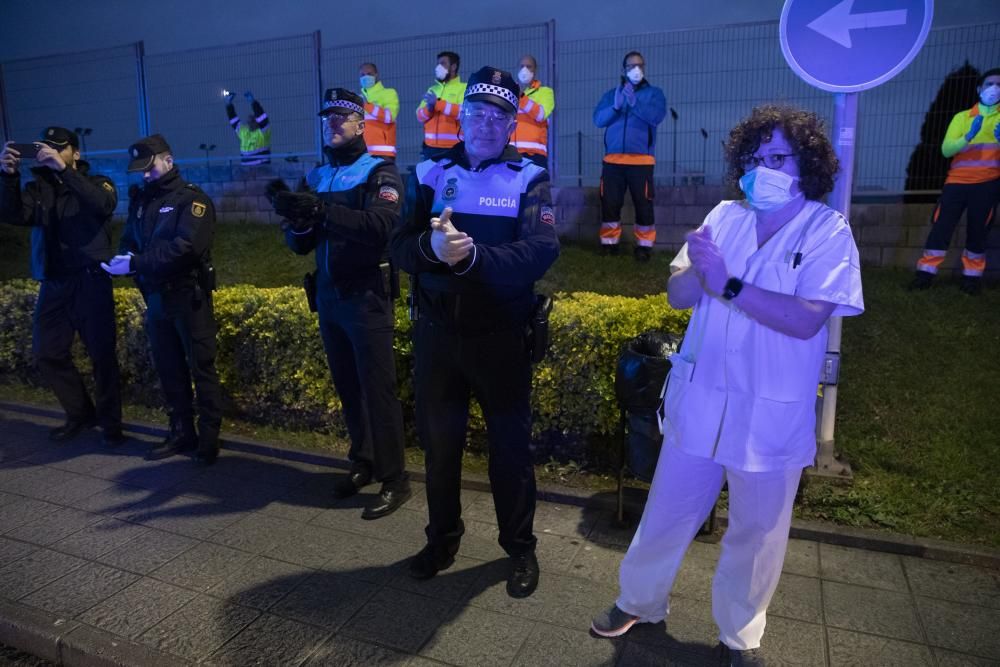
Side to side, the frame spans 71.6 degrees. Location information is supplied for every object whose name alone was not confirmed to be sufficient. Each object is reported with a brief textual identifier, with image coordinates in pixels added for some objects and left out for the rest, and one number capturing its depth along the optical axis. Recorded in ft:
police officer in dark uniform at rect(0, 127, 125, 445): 16.37
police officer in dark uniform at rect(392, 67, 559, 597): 9.32
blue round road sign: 11.21
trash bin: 11.21
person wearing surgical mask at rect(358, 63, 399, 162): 31.35
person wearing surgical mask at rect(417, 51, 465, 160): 28.76
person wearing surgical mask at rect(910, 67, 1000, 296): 22.08
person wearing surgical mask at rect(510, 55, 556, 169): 27.43
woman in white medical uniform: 7.47
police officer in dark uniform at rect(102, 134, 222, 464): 14.93
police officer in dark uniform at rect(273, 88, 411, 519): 12.13
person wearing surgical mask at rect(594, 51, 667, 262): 25.64
